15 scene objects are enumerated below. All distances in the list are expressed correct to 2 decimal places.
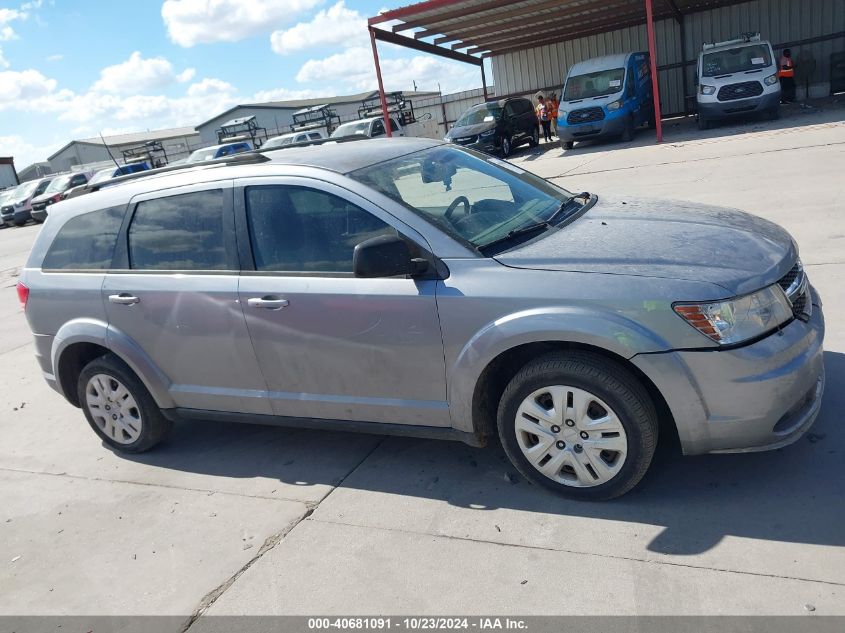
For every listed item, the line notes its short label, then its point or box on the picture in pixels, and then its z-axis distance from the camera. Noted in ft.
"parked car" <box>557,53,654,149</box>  62.49
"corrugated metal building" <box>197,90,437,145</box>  206.08
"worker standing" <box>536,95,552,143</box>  78.14
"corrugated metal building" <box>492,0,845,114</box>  77.05
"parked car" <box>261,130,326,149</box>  85.54
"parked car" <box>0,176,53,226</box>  92.58
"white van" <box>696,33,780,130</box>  56.80
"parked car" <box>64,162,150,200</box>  83.98
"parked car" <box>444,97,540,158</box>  67.41
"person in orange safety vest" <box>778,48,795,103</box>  67.15
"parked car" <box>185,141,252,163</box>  82.48
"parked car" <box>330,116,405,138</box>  76.38
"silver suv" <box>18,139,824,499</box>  9.80
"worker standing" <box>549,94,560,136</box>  82.61
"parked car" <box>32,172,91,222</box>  88.53
